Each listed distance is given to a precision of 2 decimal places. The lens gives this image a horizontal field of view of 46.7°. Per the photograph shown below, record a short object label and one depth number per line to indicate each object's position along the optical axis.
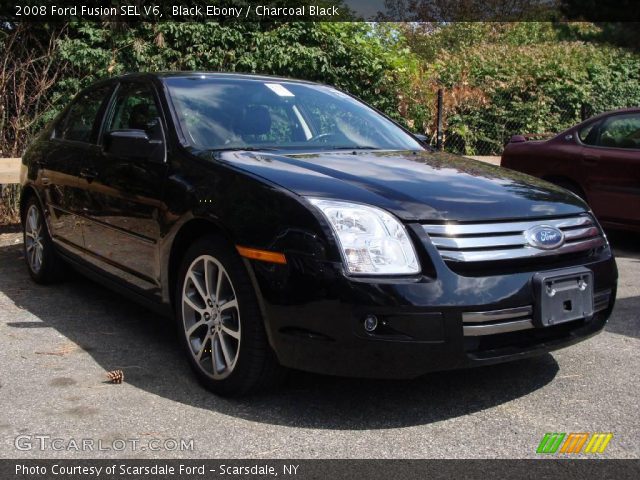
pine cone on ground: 3.63
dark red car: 7.20
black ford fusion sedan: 2.98
